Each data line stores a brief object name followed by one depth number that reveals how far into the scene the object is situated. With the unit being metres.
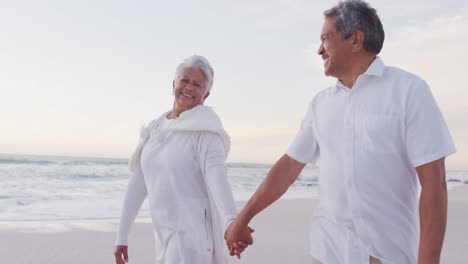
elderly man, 1.91
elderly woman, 2.92
